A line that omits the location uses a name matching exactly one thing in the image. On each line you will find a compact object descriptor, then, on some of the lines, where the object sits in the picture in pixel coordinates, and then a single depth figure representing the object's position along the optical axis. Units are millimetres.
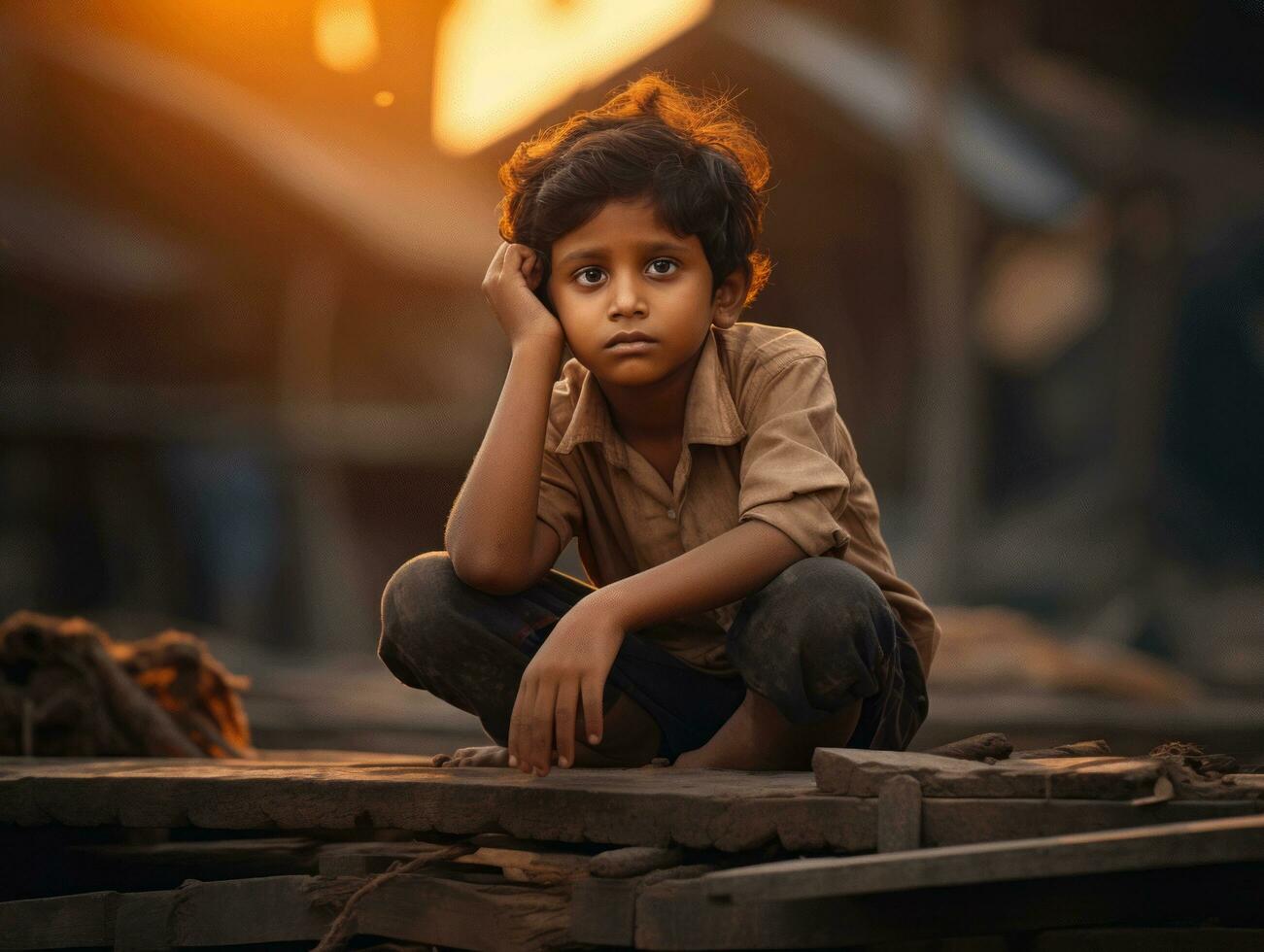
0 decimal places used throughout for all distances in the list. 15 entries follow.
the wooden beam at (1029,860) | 3553
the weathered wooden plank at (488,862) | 3731
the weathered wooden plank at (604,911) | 3652
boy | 3845
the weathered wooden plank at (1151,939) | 3653
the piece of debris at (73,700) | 4458
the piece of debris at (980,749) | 3789
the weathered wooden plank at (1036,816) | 3618
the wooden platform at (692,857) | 3578
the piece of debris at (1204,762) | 3708
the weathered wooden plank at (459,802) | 3688
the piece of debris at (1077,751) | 3818
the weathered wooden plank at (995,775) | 3625
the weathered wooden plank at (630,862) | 3669
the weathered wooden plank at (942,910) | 3612
